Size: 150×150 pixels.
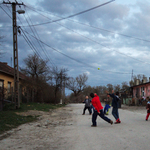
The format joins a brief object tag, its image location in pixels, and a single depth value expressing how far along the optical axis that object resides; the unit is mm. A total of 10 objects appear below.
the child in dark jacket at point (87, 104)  16578
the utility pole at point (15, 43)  17000
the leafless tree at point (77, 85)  82625
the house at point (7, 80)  23766
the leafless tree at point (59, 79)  37125
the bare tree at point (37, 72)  31109
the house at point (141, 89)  37488
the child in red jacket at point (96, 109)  9820
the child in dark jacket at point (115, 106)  10680
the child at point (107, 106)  15738
